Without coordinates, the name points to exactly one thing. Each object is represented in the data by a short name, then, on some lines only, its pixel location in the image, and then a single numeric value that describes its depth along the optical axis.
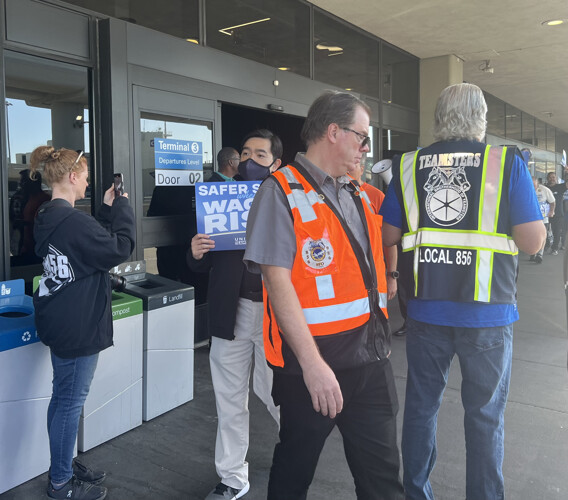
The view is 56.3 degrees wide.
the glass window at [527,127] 16.27
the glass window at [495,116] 13.19
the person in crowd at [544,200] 10.92
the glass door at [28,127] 3.67
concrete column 9.10
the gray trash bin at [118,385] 3.14
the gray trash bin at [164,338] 3.52
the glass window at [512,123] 14.60
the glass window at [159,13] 4.27
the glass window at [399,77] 8.50
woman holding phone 2.53
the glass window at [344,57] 6.97
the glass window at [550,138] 19.62
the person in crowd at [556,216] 12.91
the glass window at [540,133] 18.01
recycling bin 2.72
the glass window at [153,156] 4.50
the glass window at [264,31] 5.33
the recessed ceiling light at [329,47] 6.93
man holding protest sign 2.56
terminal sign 4.60
